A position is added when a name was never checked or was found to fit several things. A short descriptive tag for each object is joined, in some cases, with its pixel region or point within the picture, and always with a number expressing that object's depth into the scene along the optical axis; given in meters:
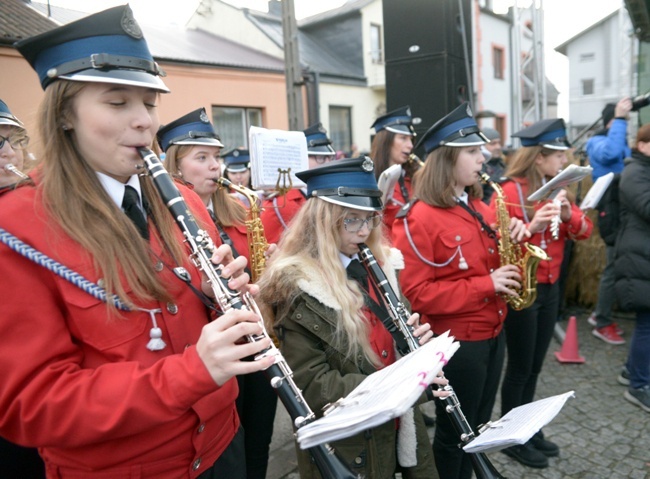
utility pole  6.89
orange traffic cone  5.34
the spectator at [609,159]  5.60
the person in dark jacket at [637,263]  4.22
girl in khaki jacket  2.14
